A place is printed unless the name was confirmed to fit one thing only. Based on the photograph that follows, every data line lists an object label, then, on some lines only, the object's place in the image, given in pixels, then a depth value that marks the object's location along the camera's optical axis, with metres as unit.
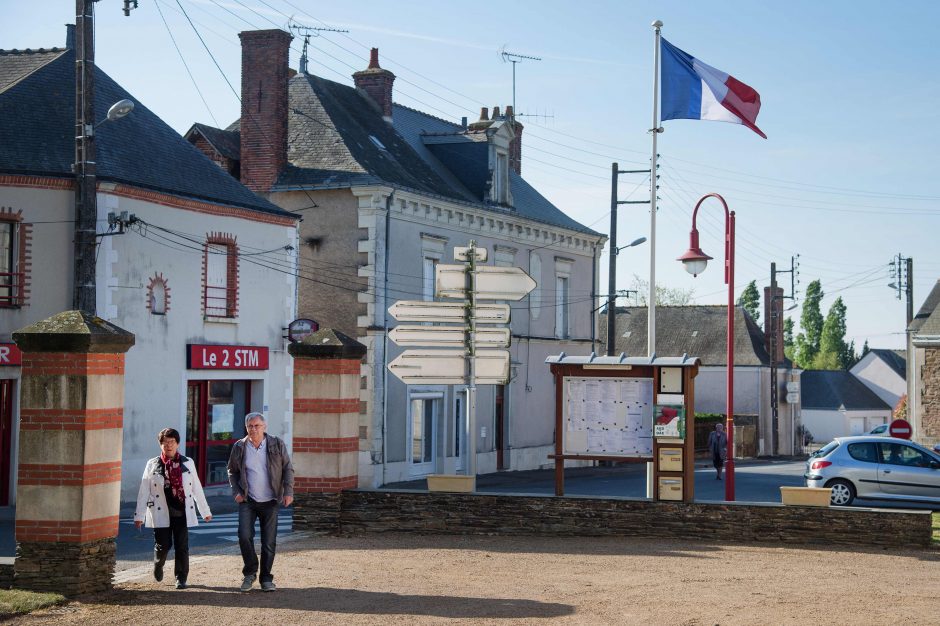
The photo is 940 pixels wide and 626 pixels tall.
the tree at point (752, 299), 102.94
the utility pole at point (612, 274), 38.34
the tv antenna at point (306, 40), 35.44
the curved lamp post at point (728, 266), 18.73
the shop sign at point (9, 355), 21.92
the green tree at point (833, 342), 112.38
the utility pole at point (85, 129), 20.17
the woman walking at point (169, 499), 12.02
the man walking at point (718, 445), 34.70
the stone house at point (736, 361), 57.88
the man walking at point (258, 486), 11.61
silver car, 21.91
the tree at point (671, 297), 93.38
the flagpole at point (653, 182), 21.39
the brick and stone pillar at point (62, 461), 11.38
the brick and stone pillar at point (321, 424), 16.22
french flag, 20.97
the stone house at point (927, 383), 37.88
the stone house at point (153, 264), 22.53
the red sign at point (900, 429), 25.88
